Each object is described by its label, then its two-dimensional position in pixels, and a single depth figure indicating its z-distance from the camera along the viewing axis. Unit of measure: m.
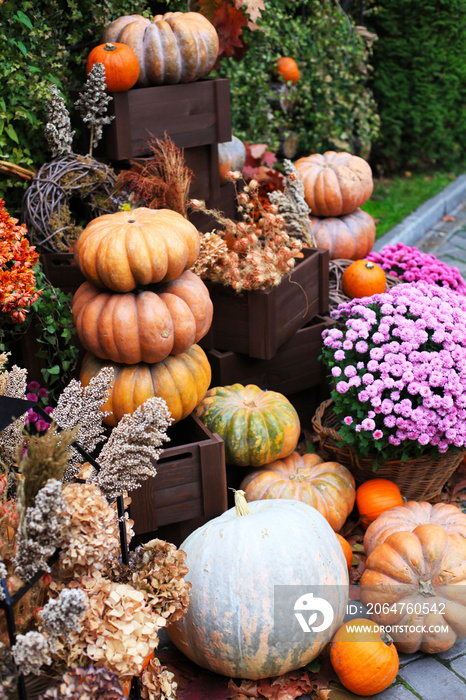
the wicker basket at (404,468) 3.36
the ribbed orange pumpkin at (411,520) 2.94
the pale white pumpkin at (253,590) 2.39
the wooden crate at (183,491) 2.75
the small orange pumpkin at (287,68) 6.35
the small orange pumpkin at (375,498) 3.27
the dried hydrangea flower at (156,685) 2.13
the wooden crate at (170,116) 3.60
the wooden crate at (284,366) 3.58
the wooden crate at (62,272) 3.27
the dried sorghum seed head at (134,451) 1.94
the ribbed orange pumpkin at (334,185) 4.85
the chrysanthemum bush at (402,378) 3.14
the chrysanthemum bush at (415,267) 4.37
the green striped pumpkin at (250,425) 3.22
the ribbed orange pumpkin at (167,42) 3.64
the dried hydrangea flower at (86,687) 1.62
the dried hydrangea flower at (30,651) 1.49
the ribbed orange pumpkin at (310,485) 3.19
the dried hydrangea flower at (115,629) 1.77
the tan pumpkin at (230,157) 4.47
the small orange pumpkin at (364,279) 4.23
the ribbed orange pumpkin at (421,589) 2.59
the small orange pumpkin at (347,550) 3.03
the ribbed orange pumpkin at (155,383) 2.83
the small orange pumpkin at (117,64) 3.47
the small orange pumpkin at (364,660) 2.41
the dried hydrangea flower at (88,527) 1.70
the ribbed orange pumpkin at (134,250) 2.65
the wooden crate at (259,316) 3.43
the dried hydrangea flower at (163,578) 2.07
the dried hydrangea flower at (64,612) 1.51
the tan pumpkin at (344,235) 4.89
